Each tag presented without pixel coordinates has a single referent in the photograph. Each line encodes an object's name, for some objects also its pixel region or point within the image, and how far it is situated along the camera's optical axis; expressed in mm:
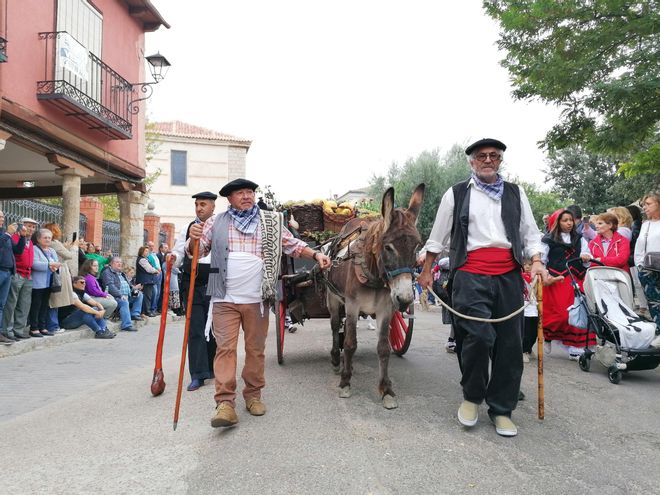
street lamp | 13927
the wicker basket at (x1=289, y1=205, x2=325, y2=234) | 7523
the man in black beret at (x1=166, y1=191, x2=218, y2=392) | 5832
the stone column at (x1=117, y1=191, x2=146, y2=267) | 14902
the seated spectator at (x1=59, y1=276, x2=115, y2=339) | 10344
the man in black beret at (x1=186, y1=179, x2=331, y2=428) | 4574
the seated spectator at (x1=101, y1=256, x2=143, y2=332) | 11555
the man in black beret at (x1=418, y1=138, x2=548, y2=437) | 4195
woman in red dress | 7012
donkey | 4441
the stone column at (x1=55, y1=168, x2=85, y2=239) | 11969
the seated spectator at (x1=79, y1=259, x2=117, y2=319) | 10961
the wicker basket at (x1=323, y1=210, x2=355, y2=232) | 7449
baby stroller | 5812
